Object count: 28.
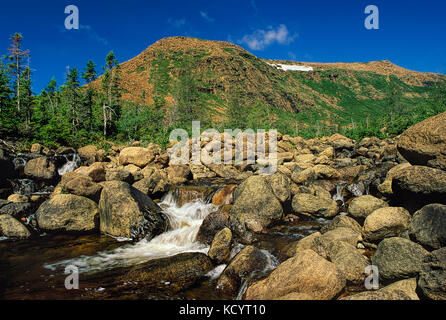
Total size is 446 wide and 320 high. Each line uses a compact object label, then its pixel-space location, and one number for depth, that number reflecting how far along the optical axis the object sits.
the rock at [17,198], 13.86
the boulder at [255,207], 10.77
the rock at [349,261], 6.34
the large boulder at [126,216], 10.85
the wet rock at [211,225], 10.36
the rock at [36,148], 24.20
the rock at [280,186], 12.46
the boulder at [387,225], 7.83
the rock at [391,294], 4.78
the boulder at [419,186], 8.03
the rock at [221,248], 8.06
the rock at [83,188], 12.59
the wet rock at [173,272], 6.92
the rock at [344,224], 8.97
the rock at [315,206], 12.22
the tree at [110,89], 43.16
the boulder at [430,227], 6.30
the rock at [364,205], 10.04
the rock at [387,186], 10.52
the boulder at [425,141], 8.61
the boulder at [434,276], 4.77
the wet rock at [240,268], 6.67
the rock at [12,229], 10.63
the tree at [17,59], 32.16
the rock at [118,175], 17.19
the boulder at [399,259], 6.09
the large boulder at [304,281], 5.43
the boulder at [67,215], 11.08
